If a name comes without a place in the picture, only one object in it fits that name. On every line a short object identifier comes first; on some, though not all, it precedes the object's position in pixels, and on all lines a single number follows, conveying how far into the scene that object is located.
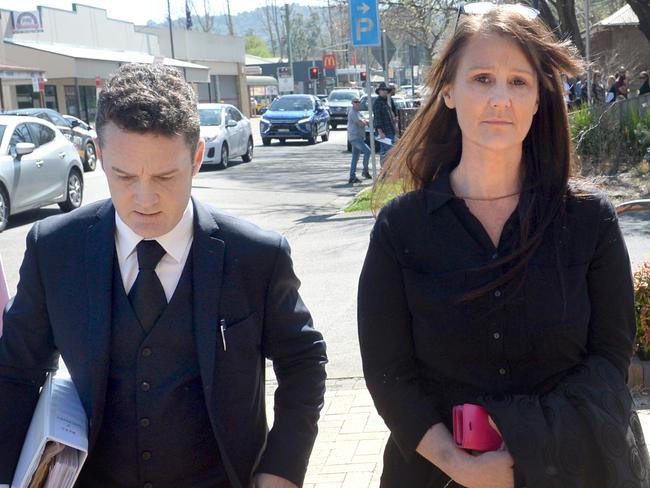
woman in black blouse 2.25
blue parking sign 14.00
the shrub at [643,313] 5.18
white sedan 23.69
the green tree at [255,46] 148.12
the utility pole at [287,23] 81.06
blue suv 33.66
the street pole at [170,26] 57.76
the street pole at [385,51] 16.27
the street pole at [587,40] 18.38
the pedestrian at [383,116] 18.30
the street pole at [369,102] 13.80
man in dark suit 2.30
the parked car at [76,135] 24.06
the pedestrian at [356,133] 19.08
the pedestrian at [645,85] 26.00
